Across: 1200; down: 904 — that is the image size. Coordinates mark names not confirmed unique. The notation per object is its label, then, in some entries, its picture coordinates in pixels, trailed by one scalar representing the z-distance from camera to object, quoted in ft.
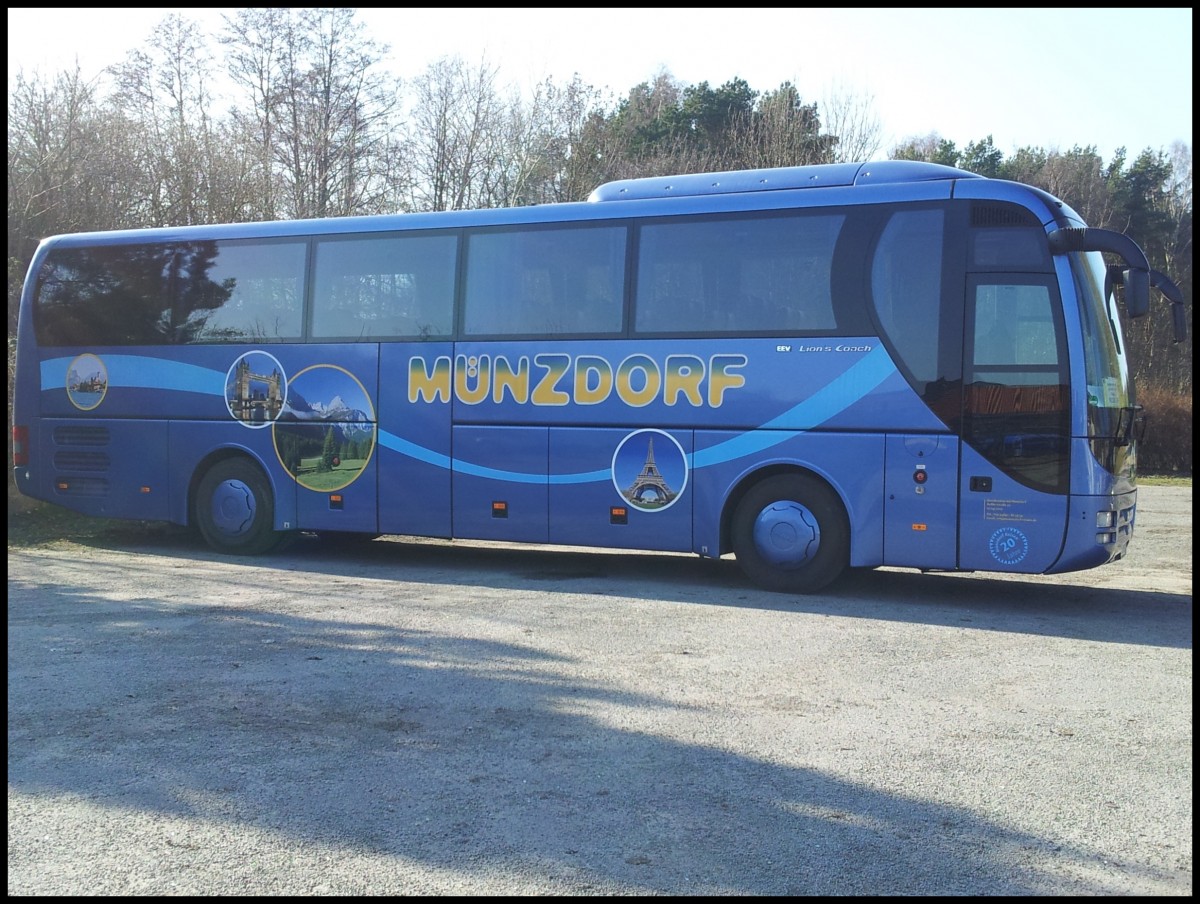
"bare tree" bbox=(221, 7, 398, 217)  98.27
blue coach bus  31.48
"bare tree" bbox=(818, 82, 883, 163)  95.61
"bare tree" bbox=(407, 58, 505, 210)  96.58
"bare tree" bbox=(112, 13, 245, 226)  78.54
